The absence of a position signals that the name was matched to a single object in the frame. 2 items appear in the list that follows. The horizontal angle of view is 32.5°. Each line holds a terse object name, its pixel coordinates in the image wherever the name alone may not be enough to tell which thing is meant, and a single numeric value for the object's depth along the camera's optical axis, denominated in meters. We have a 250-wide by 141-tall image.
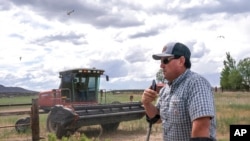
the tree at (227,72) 88.04
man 2.94
